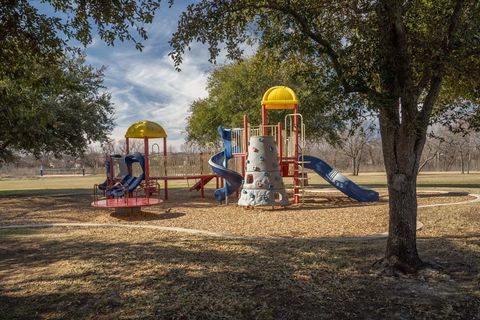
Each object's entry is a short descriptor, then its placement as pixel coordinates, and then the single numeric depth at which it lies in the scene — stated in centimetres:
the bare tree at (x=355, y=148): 5481
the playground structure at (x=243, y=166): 1455
